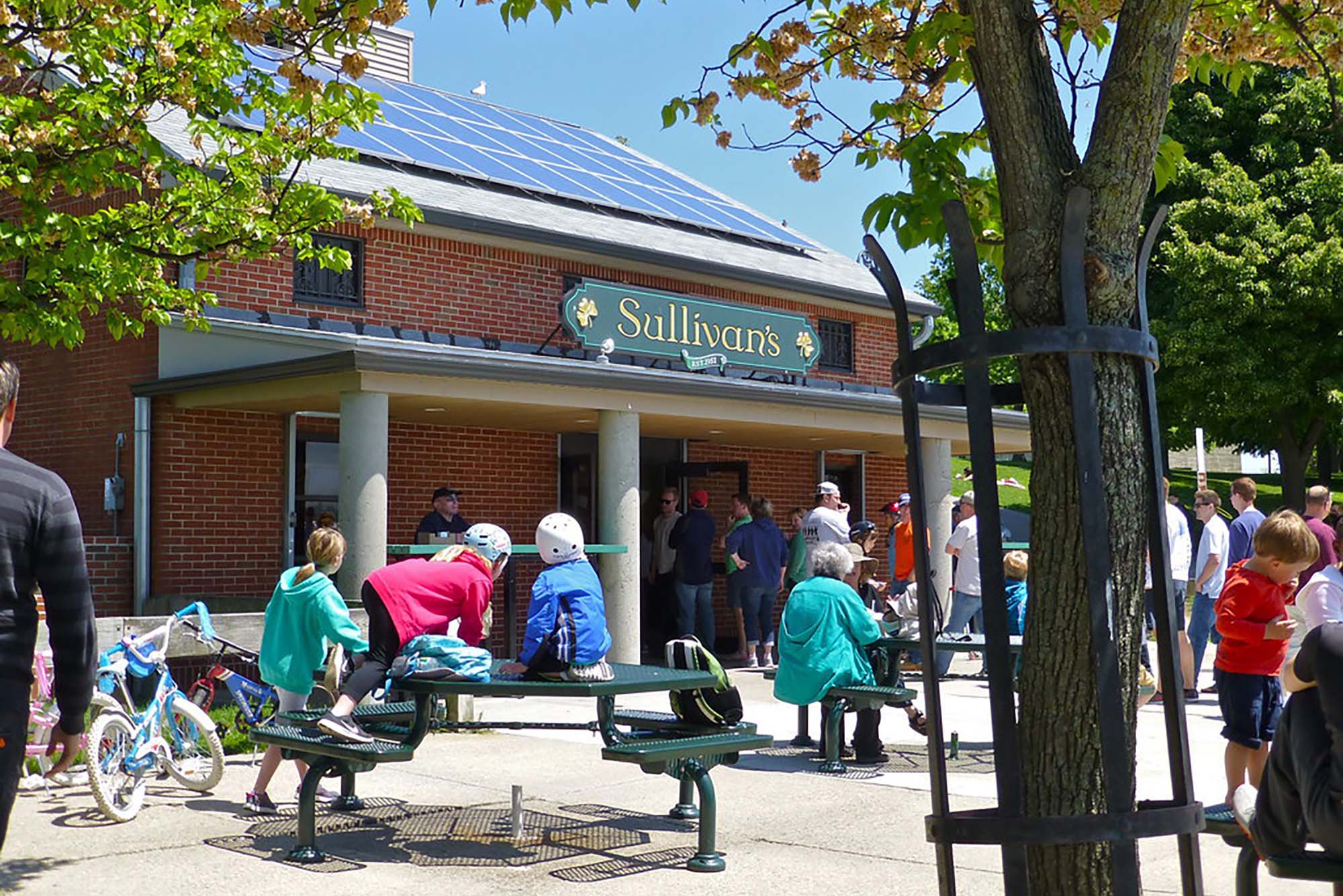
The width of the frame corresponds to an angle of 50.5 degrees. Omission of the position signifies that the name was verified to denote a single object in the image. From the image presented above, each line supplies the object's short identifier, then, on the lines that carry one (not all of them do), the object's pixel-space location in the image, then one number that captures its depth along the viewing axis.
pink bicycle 8.16
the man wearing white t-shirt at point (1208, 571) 11.93
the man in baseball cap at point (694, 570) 15.80
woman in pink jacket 7.27
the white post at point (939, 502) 17.88
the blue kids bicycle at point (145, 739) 7.57
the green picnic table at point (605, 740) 6.71
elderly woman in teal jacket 9.28
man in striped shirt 4.05
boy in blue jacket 7.10
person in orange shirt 14.65
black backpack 7.52
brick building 13.32
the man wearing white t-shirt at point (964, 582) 13.20
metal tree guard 3.02
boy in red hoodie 6.88
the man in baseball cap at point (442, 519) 14.08
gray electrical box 14.01
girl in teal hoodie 7.66
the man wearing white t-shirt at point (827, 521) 14.89
